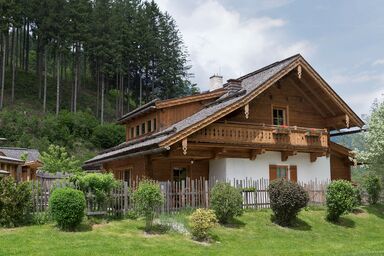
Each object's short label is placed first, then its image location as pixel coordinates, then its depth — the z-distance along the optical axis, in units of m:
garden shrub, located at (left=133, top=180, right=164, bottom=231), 16.28
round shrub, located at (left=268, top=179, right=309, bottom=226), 18.47
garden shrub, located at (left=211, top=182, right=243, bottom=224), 17.73
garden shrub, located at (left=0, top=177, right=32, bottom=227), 15.73
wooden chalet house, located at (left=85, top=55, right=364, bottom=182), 22.69
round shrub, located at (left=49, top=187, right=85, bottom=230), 15.16
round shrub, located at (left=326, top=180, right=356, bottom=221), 19.98
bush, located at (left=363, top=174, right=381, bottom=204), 24.97
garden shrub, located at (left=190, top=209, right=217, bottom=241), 15.54
